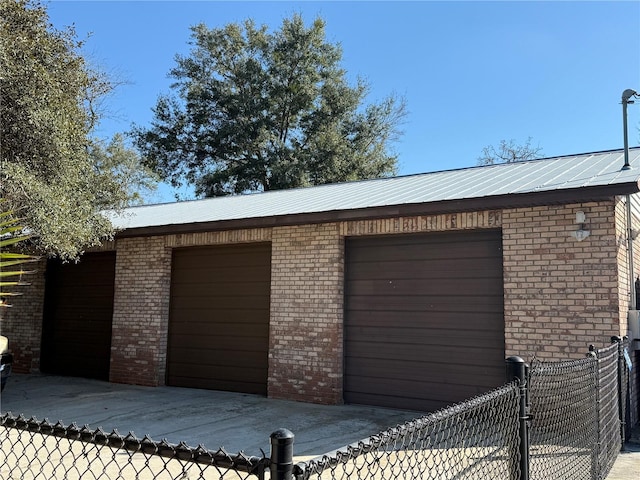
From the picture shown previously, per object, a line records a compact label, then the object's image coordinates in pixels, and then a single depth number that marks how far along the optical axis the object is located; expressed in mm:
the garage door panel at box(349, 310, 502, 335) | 7371
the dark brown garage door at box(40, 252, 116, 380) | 11453
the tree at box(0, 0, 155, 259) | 7121
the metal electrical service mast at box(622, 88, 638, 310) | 6992
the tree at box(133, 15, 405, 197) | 26453
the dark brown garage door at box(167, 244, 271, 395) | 9469
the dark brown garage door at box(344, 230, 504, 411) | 7355
